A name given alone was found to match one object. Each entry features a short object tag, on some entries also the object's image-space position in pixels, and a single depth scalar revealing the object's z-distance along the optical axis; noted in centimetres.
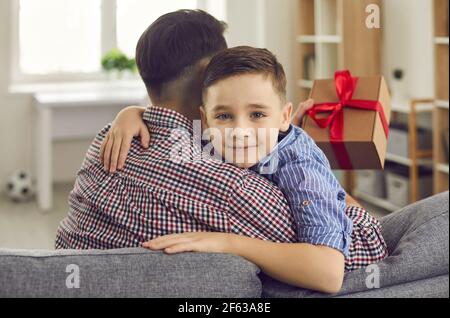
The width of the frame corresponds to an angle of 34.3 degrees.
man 102
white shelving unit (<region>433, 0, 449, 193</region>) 357
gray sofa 93
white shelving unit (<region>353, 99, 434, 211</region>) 371
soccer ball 452
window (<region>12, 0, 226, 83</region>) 500
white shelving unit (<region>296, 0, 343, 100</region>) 461
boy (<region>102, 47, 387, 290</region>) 107
